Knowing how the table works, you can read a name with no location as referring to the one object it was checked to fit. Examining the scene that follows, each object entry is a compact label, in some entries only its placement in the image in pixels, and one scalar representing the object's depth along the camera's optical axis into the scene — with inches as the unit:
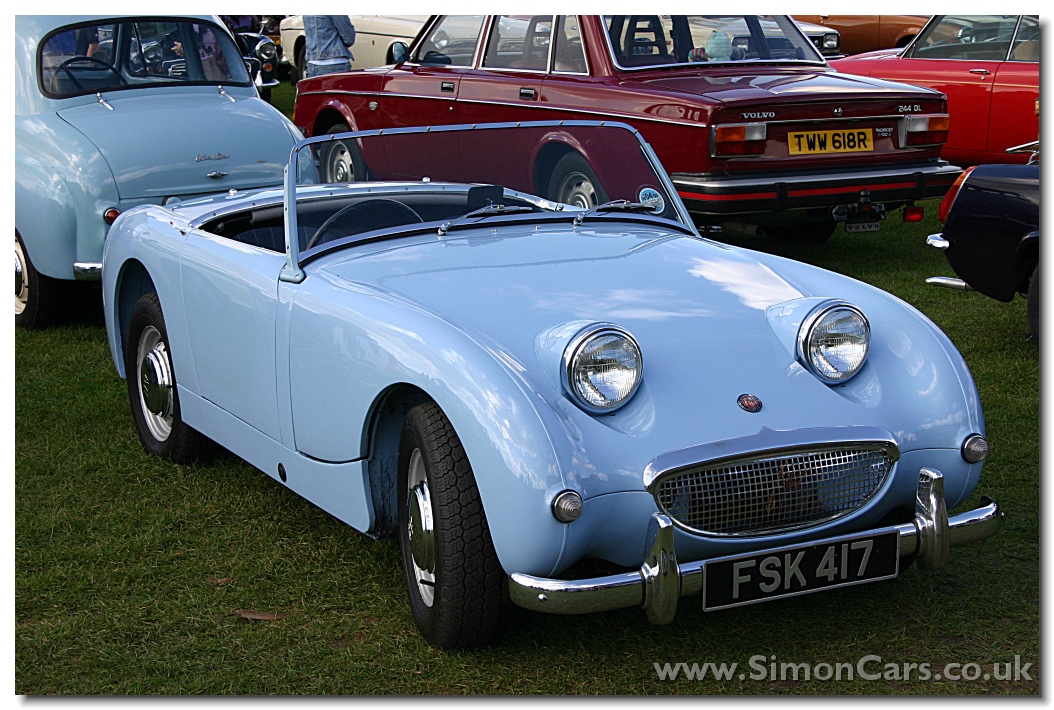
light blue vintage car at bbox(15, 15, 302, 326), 247.8
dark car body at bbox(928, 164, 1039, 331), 216.8
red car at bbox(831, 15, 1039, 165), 358.9
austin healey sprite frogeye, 108.3
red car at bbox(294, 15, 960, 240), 271.0
